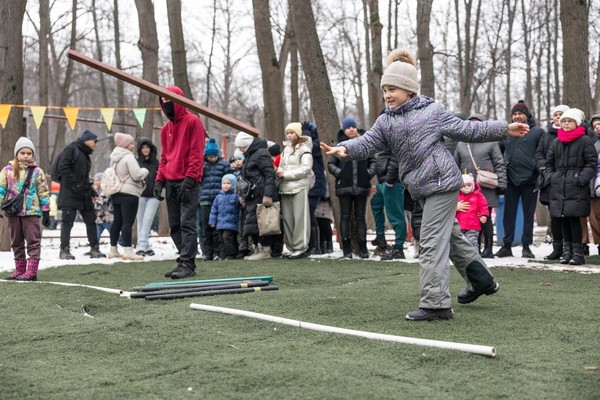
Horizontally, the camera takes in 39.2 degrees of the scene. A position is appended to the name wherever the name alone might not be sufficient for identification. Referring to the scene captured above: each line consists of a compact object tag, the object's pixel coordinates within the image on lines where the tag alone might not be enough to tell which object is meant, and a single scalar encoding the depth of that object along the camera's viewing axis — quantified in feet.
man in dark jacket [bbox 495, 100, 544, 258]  40.29
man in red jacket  32.14
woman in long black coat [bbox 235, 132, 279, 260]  41.04
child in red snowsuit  34.24
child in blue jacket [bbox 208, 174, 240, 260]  42.37
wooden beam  30.42
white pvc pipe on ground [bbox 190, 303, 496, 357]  15.69
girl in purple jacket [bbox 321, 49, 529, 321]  20.61
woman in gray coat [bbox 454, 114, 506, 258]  39.01
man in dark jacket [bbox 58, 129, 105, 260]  45.01
